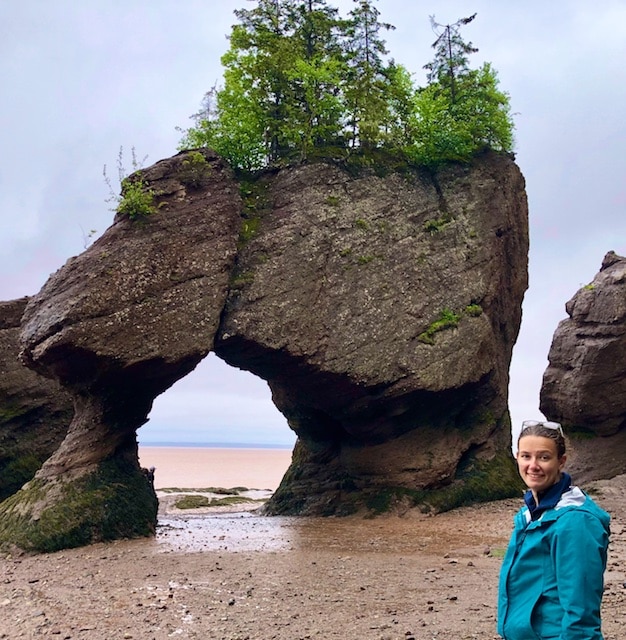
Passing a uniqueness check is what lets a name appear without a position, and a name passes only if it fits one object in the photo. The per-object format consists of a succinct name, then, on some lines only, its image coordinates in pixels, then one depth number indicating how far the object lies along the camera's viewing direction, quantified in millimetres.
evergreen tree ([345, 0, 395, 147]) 23828
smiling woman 4566
